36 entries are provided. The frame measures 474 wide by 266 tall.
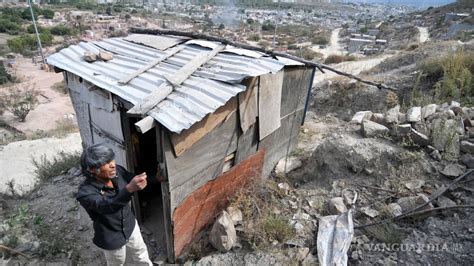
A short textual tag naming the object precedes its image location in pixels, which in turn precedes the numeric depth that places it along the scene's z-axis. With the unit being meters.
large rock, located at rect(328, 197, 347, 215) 3.92
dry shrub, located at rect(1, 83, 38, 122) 15.88
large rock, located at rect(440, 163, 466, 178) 4.01
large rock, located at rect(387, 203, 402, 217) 3.66
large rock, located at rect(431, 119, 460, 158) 4.32
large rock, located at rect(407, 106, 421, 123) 4.86
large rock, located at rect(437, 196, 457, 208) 3.49
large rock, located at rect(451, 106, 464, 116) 5.00
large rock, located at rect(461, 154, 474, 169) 4.08
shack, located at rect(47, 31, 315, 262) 3.14
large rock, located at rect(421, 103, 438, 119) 5.04
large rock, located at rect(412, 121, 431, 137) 4.62
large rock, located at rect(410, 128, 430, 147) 4.50
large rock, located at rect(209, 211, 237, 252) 3.76
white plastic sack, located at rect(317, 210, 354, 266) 3.27
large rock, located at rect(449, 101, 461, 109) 5.17
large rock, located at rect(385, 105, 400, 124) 5.00
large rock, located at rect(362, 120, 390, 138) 4.93
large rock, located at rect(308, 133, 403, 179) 4.50
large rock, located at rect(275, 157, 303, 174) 5.45
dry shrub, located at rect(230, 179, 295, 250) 3.78
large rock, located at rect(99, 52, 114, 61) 4.28
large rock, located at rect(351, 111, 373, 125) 5.71
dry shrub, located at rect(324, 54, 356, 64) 18.06
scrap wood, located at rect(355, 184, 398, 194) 4.06
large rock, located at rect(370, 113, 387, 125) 5.25
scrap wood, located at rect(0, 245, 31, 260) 3.79
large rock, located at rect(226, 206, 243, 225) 4.11
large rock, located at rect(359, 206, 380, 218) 3.79
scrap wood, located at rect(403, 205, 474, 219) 3.30
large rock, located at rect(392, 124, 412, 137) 4.64
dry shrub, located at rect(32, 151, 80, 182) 6.21
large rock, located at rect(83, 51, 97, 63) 4.25
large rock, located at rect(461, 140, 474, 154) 4.24
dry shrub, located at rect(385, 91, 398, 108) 7.32
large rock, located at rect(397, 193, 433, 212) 3.57
